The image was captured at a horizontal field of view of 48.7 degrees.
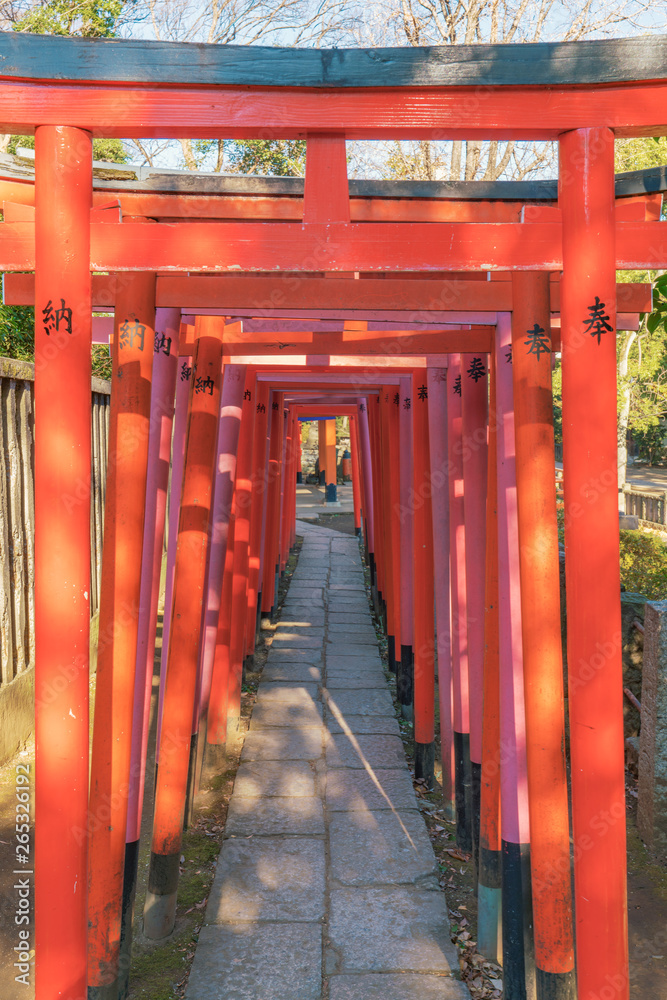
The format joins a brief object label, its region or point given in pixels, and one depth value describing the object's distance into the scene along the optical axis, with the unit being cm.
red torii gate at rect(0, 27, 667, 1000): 201
